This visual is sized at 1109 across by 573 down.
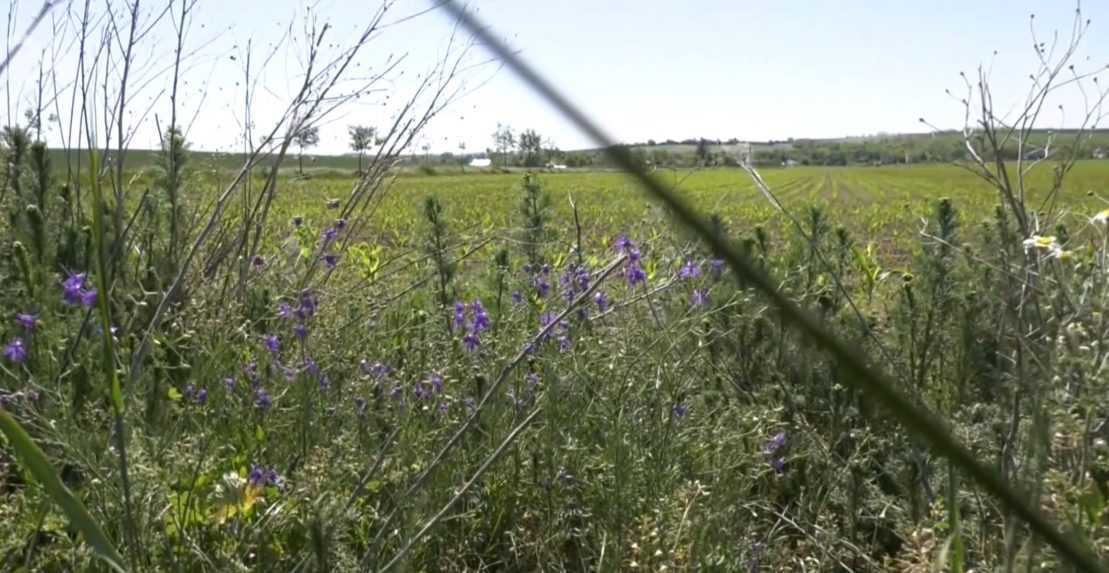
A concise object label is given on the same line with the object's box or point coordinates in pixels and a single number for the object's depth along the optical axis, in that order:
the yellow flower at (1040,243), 1.53
